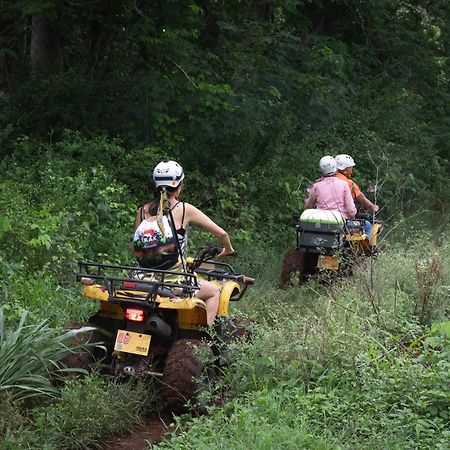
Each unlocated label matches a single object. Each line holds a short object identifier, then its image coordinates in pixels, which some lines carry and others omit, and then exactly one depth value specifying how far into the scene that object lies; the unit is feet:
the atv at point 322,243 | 35.53
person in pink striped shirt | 37.70
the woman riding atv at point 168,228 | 23.86
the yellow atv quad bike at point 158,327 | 21.93
